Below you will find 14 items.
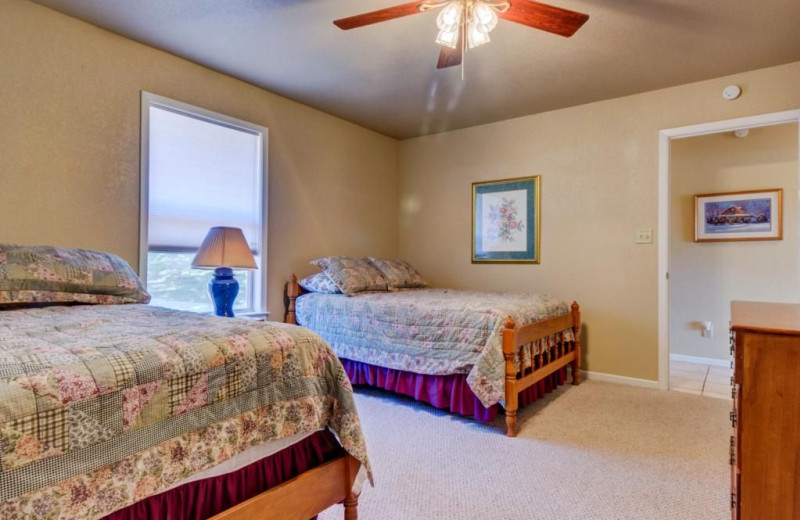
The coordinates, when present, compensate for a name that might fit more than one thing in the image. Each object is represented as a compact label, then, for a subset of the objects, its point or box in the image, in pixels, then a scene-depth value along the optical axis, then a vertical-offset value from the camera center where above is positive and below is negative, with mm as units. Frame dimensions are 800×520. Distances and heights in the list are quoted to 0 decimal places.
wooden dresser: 1134 -403
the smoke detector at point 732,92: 3031 +1229
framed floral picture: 3953 +430
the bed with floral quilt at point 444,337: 2504 -467
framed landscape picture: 3930 +489
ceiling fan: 1844 +1099
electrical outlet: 4270 -612
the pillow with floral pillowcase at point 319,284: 3428 -150
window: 2779 +496
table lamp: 2676 +26
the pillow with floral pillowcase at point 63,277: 1785 -62
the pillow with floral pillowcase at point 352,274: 3401 -71
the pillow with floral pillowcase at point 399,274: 3855 -78
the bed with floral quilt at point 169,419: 832 -363
